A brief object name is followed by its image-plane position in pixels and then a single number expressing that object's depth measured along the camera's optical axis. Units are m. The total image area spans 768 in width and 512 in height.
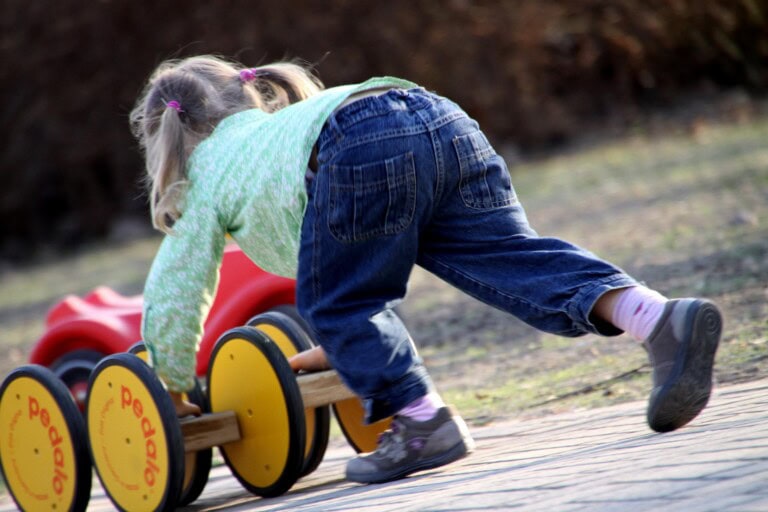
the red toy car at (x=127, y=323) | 10.00
